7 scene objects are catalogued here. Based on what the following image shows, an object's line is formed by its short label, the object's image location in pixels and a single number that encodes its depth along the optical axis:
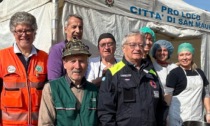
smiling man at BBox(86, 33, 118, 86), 3.01
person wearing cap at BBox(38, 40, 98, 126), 2.23
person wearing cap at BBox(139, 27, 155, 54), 3.32
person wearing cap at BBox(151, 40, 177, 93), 3.28
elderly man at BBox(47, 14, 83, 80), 2.63
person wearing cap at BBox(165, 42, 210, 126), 3.27
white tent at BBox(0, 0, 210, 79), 4.28
